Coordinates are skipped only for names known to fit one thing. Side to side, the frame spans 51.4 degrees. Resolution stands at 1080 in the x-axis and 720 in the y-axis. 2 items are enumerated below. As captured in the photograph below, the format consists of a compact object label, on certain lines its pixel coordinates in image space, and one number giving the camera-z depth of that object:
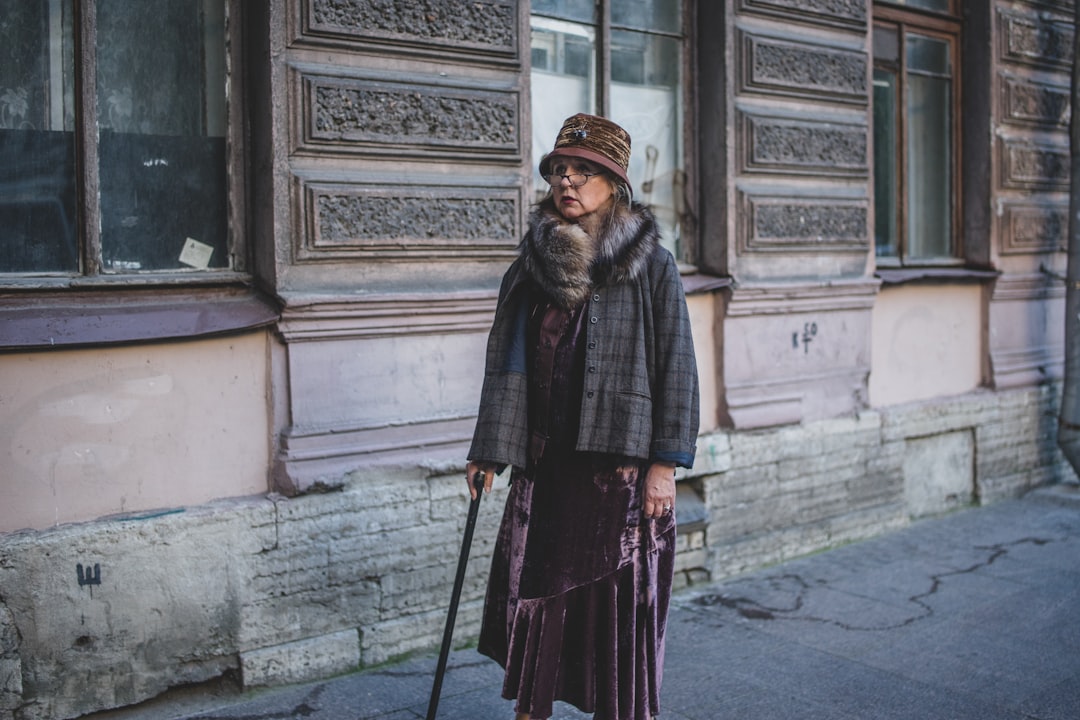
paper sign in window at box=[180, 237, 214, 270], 4.18
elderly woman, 3.22
